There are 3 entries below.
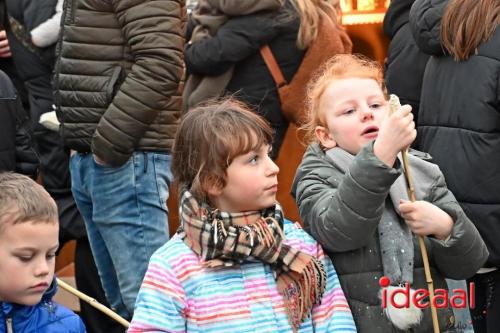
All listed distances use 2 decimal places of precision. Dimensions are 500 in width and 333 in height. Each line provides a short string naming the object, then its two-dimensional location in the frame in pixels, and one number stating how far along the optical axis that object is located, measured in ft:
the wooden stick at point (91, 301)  22.03
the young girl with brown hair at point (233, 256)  18.13
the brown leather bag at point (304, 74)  34.91
